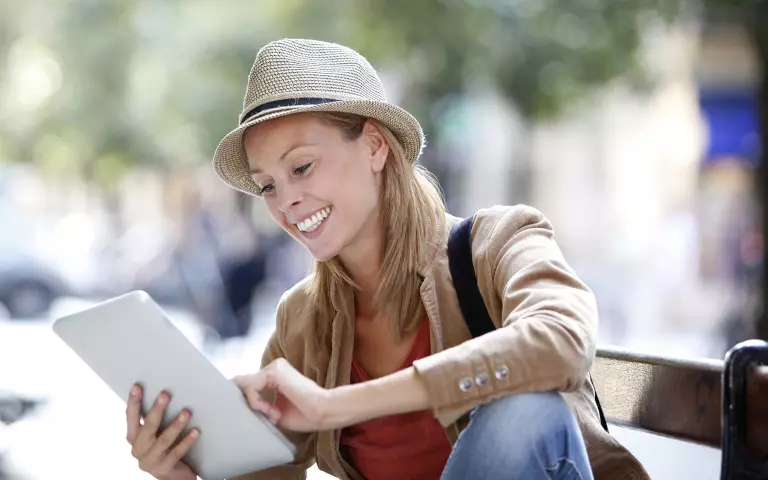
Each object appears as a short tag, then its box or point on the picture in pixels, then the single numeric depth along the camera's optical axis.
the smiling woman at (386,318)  4.03
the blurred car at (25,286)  32.19
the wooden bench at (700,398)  4.03
